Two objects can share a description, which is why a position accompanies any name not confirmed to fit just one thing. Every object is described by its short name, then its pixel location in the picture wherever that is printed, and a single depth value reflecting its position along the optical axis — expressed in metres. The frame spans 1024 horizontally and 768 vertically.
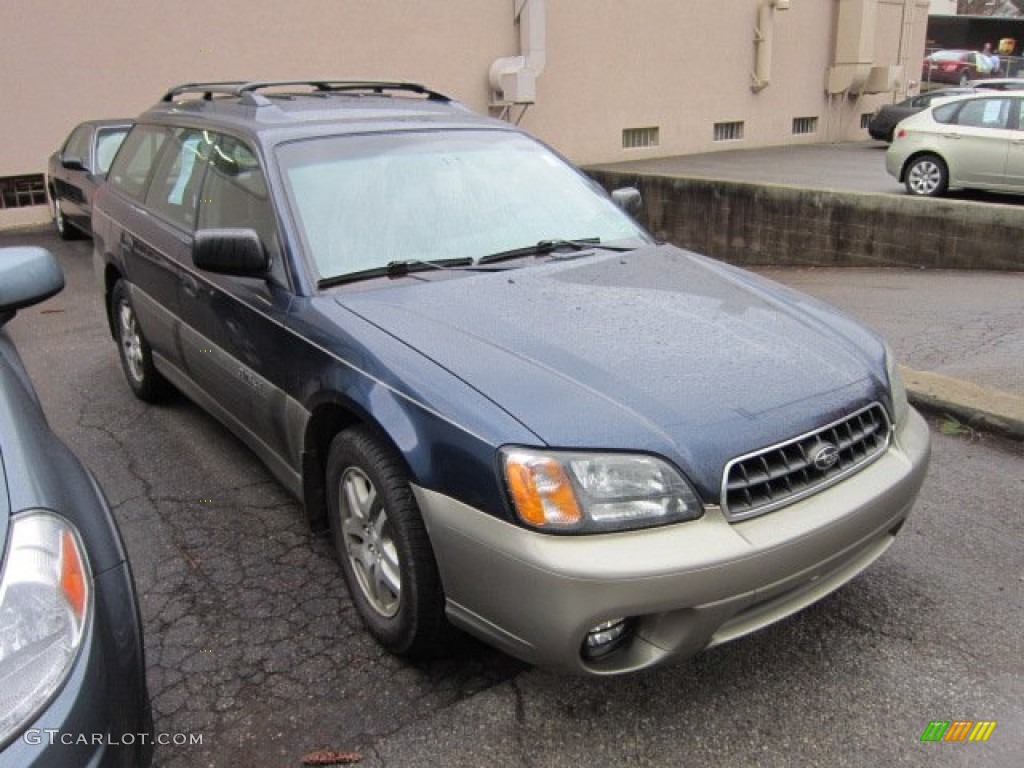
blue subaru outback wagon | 2.25
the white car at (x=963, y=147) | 11.03
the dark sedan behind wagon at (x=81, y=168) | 9.44
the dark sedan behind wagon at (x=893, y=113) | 21.55
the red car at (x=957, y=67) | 32.16
